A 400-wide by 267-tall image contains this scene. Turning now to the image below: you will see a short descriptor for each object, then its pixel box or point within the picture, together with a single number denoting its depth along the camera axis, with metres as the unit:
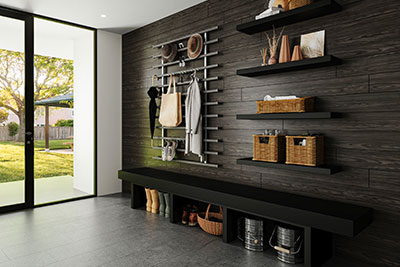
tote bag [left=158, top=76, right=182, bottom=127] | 3.81
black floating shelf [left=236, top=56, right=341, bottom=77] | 2.37
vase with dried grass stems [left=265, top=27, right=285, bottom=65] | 2.73
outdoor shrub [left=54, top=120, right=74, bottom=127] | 5.27
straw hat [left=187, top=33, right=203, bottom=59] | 3.54
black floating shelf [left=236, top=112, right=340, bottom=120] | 2.35
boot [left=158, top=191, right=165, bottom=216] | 3.66
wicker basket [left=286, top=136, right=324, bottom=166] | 2.41
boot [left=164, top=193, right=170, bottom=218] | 3.56
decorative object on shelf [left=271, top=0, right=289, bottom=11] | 2.66
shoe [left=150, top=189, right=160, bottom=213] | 3.75
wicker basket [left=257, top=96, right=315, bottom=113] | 2.47
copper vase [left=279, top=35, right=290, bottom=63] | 2.65
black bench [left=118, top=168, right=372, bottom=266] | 2.11
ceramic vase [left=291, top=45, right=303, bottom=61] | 2.57
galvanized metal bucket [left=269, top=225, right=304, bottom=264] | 2.44
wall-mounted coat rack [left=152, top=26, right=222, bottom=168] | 3.41
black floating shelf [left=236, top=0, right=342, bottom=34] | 2.38
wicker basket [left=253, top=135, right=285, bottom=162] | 2.68
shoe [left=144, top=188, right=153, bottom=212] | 3.83
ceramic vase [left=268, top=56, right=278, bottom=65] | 2.71
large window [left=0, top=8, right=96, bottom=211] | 3.87
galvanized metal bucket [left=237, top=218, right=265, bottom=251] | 2.66
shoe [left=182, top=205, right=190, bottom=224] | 3.37
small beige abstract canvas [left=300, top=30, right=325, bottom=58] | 2.53
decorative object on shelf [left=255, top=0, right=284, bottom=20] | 2.66
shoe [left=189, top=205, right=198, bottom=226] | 3.29
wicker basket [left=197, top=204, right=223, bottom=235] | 2.96
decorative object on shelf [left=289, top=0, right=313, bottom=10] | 2.51
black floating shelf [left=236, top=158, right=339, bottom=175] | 2.33
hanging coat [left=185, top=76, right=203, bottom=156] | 3.47
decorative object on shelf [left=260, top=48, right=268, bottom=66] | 2.81
